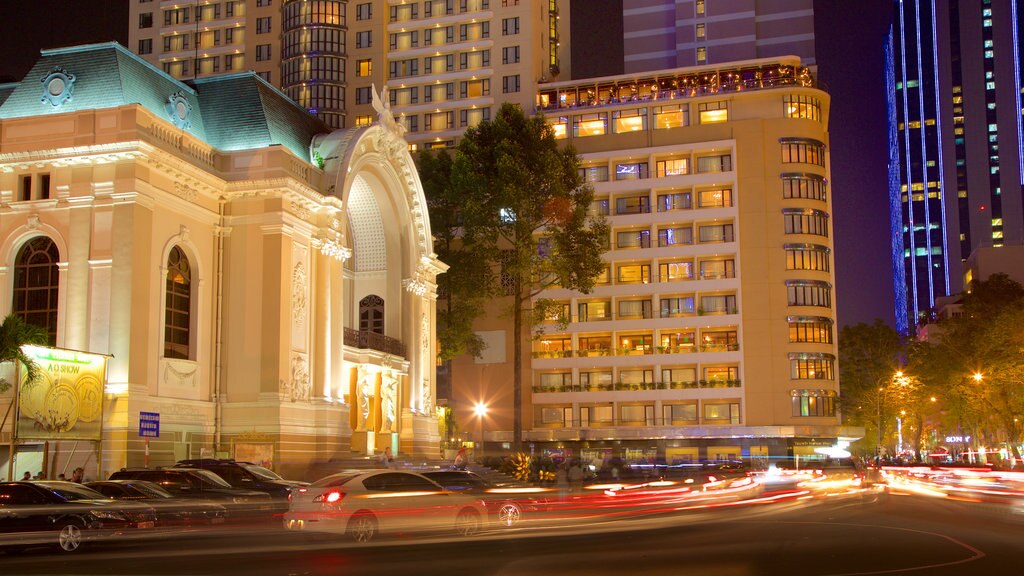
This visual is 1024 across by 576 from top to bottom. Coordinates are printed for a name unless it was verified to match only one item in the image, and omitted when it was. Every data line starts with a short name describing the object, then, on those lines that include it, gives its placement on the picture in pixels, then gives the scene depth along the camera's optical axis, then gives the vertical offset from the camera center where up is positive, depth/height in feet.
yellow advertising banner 97.50 +1.11
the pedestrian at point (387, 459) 134.99 -7.16
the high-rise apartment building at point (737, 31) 368.48 +133.30
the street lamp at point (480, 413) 275.22 -2.16
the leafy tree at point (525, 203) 194.70 +38.07
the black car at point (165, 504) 80.12 -7.41
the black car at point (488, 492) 77.20 -6.55
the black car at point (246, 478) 101.09 -7.00
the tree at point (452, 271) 203.82 +26.05
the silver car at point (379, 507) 69.26 -6.96
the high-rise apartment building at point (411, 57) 307.99 +104.62
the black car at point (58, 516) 65.00 -6.94
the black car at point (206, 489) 90.27 -7.18
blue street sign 107.04 -1.76
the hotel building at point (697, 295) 262.47 +28.11
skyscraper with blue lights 561.43 +153.40
